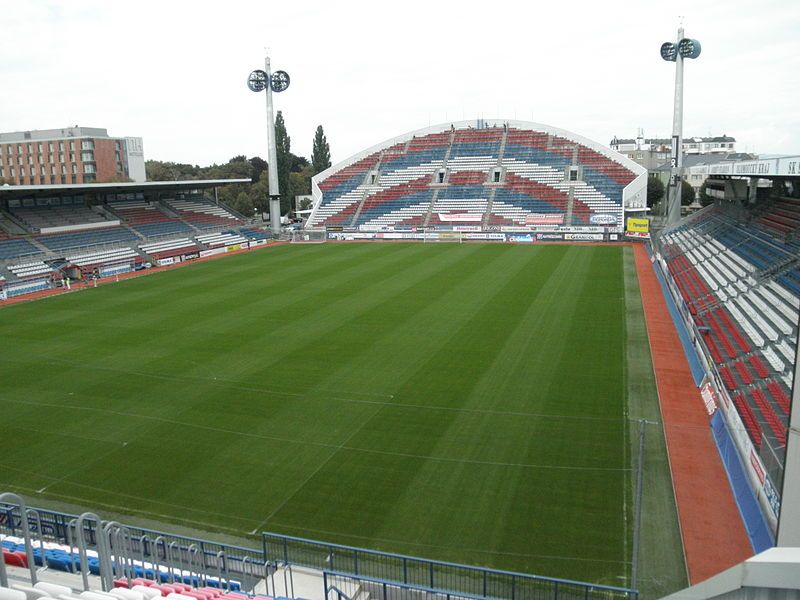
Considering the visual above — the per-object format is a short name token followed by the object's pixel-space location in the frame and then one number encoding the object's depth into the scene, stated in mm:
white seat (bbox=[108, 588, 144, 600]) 6582
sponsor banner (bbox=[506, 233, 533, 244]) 57188
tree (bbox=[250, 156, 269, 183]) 110250
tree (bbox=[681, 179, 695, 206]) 78000
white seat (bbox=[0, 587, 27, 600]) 5571
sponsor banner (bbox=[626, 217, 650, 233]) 54125
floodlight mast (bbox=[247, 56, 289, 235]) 63219
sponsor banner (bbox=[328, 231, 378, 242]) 61875
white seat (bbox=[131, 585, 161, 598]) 7086
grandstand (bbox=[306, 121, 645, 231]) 63344
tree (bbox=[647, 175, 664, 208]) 78062
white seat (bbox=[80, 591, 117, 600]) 6211
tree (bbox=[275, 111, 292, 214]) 73938
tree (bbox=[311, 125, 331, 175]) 92375
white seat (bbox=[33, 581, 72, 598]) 6277
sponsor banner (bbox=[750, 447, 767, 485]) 12249
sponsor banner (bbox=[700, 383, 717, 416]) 16844
